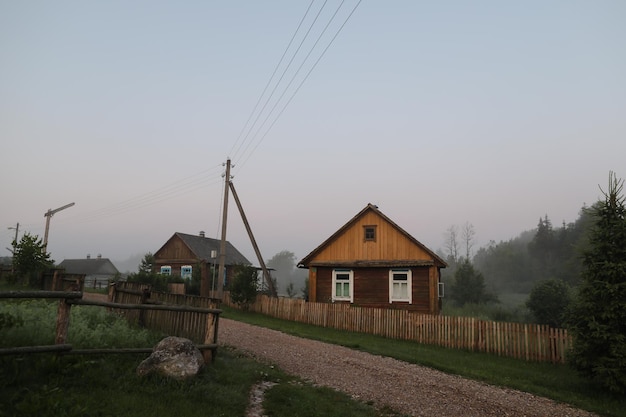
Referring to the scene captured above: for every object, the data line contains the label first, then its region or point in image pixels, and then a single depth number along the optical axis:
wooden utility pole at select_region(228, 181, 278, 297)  28.38
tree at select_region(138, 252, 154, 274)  43.97
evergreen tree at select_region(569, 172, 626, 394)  10.43
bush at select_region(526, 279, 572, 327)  31.20
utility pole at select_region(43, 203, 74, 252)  43.66
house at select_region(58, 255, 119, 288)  69.00
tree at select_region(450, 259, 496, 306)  53.25
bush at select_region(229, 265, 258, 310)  27.12
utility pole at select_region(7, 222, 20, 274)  26.22
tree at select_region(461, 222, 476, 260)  80.06
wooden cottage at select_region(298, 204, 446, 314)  24.59
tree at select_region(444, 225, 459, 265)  87.24
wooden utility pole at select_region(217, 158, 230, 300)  25.95
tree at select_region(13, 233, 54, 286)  25.88
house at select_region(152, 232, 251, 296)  46.88
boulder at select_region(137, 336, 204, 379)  7.25
